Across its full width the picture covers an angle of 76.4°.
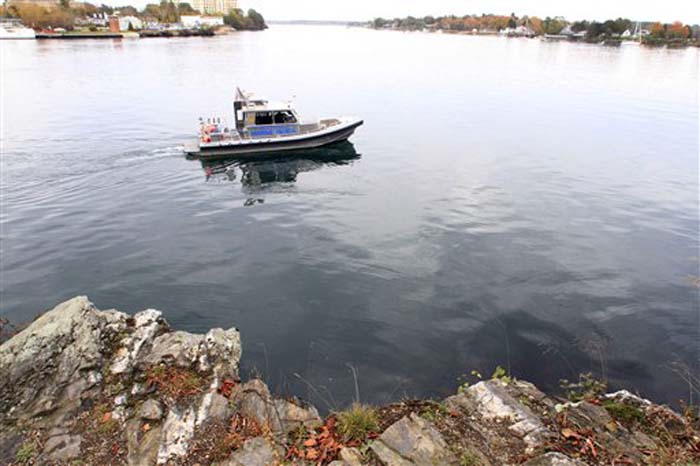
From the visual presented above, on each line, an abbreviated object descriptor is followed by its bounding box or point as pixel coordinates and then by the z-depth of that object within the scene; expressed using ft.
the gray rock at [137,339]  23.39
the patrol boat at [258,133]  85.20
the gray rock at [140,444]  18.48
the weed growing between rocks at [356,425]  19.44
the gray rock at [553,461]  17.33
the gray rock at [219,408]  20.38
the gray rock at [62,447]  18.49
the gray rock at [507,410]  19.54
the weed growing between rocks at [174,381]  21.63
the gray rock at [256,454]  18.11
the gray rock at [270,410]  20.40
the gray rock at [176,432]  18.65
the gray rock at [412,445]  18.15
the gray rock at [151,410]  20.25
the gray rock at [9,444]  18.56
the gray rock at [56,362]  20.84
